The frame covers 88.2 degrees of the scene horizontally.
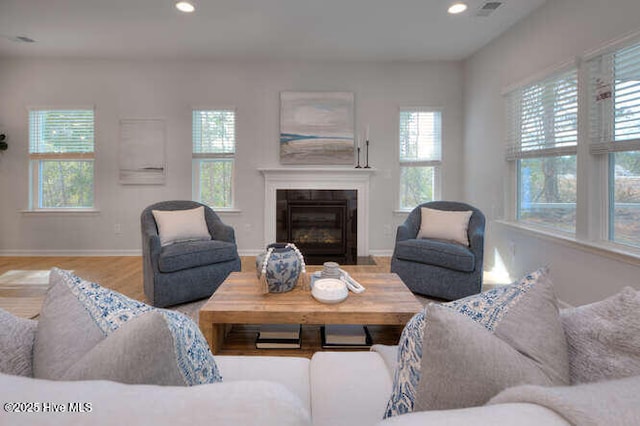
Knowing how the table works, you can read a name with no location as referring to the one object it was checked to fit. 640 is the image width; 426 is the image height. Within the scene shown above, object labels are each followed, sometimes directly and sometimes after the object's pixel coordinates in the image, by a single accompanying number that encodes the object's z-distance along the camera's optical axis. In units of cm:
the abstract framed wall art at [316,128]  486
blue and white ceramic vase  198
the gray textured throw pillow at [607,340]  59
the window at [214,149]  492
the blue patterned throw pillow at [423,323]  64
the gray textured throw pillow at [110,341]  54
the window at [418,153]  497
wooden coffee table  176
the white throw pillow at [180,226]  320
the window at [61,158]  484
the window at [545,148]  299
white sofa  43
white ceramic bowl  187
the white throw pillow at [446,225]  330
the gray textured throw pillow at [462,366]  56
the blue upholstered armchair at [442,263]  296
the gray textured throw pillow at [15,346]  61
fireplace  475
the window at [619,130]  238
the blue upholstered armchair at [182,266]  285
